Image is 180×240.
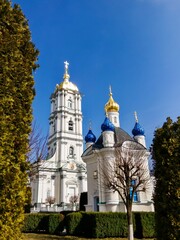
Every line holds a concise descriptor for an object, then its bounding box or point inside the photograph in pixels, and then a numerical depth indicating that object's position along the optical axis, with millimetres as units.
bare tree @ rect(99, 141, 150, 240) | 14719
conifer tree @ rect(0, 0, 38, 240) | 5602
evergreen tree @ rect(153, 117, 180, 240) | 7980
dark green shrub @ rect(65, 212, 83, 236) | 16703
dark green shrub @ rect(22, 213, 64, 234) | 17969
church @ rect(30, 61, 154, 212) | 25750
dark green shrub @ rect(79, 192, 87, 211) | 29503
